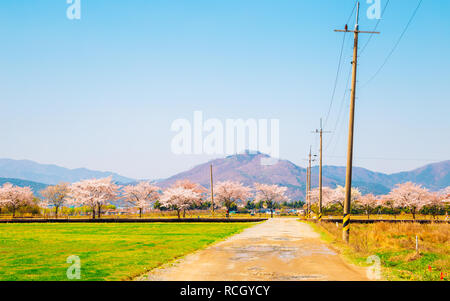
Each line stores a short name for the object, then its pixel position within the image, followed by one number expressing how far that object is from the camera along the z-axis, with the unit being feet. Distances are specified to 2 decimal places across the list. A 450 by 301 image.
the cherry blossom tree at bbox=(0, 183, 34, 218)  285.23
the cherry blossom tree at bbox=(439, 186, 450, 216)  324.68
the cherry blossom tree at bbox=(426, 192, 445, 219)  314.35
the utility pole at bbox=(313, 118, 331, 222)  163.51
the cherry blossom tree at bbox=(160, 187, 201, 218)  285.02
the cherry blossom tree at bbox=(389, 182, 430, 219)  307.78
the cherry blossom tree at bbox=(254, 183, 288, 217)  401.70
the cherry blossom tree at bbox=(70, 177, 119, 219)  277.91
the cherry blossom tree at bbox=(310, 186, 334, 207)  350.02
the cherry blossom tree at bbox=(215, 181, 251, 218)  352.49
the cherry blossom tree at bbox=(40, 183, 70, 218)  334.44
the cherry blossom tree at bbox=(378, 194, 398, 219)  326.75
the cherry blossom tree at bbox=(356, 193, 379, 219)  346.54
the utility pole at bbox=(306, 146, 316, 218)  247.40
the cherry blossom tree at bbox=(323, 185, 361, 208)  342.64
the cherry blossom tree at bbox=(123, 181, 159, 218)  325.83
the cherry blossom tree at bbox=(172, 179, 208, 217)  381.95
